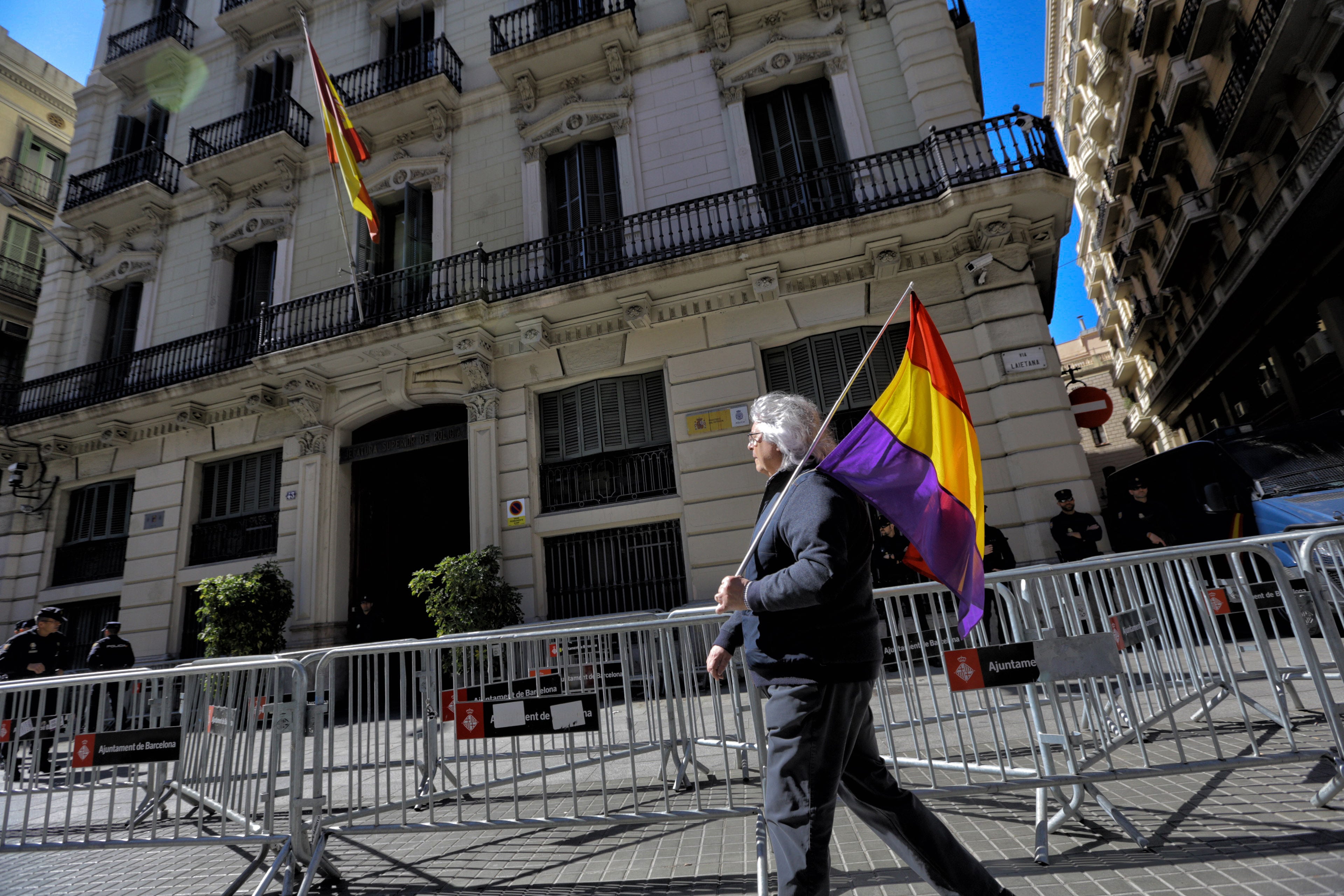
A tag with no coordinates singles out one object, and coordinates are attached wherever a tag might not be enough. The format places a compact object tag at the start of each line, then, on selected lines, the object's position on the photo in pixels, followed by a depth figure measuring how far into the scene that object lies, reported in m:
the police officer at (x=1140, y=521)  8.30
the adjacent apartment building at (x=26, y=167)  18.28
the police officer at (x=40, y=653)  7.51
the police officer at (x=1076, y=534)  7.88
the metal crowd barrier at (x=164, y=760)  3.36
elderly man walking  2.05
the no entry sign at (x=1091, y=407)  11.36
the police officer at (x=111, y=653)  8.00
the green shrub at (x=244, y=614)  10.17
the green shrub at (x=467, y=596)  9.20
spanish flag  11.09
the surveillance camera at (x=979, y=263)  9.22
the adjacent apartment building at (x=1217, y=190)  11.83
